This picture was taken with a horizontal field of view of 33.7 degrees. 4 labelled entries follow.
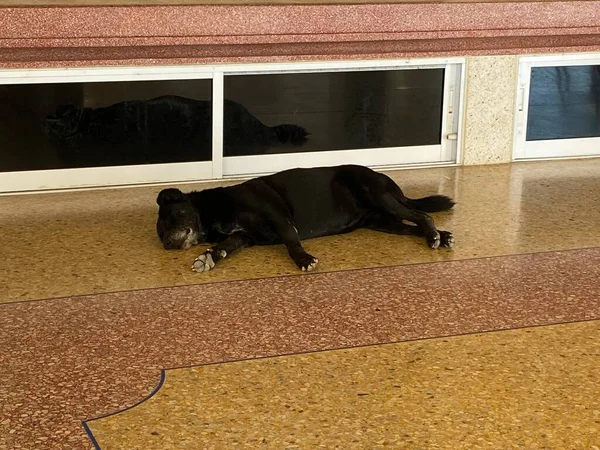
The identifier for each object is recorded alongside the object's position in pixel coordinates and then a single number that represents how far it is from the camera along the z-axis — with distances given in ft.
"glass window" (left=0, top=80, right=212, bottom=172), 14.47
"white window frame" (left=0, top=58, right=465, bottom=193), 14.57
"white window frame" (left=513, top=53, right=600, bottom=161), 16.81
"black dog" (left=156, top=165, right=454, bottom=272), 12.26
